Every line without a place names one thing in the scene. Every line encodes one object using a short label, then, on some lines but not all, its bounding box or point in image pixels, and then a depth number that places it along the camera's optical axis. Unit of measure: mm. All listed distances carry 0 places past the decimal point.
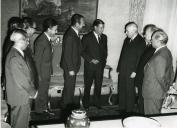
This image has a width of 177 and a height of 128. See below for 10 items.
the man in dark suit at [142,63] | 4863
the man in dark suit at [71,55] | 5250
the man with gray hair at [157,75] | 4102
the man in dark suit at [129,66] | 5508
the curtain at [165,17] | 7121
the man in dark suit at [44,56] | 4980
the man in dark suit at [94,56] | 5648
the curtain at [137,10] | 6879
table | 2525
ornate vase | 2191
